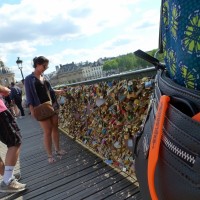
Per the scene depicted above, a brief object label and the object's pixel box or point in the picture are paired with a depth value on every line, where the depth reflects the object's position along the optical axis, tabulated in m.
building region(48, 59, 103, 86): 90.30
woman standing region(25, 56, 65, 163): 3.51
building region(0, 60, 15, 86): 73.45
